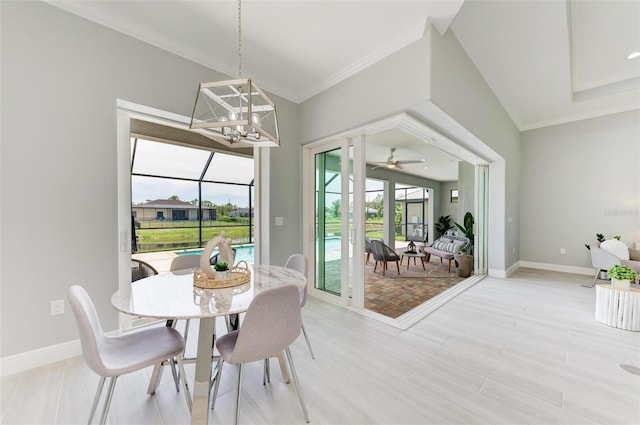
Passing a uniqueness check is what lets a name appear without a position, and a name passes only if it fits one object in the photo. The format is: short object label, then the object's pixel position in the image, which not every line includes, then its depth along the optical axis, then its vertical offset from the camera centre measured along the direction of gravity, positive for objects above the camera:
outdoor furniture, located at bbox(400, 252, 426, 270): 5.46 -1.05
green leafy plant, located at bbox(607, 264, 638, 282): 2.65 -0.72
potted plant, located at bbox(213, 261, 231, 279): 1.68 -0.43
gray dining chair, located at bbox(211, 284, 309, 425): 1.22 -0.63
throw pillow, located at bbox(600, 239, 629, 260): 3.77 -0.63
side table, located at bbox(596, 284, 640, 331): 2.49 -1.05
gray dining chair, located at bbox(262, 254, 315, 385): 2.16 -0.54
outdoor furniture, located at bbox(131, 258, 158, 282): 3.04 -0.79
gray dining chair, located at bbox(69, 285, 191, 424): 1.13 -0.79
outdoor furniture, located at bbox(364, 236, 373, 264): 5.31 -0.82
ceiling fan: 5.47 +1.06
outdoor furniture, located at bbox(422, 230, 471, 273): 5.51 -0.91
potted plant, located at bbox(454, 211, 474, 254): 5.33 -0.41
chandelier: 1.45 +0.56
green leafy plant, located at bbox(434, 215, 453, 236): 9.96 -0.66
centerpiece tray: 1.56 -0.48
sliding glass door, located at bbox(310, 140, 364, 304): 3.17 -0.18
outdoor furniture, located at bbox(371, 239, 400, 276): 5.06 -0.95
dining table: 1.19 -0.51
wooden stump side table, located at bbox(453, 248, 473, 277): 4.88 -1.14
